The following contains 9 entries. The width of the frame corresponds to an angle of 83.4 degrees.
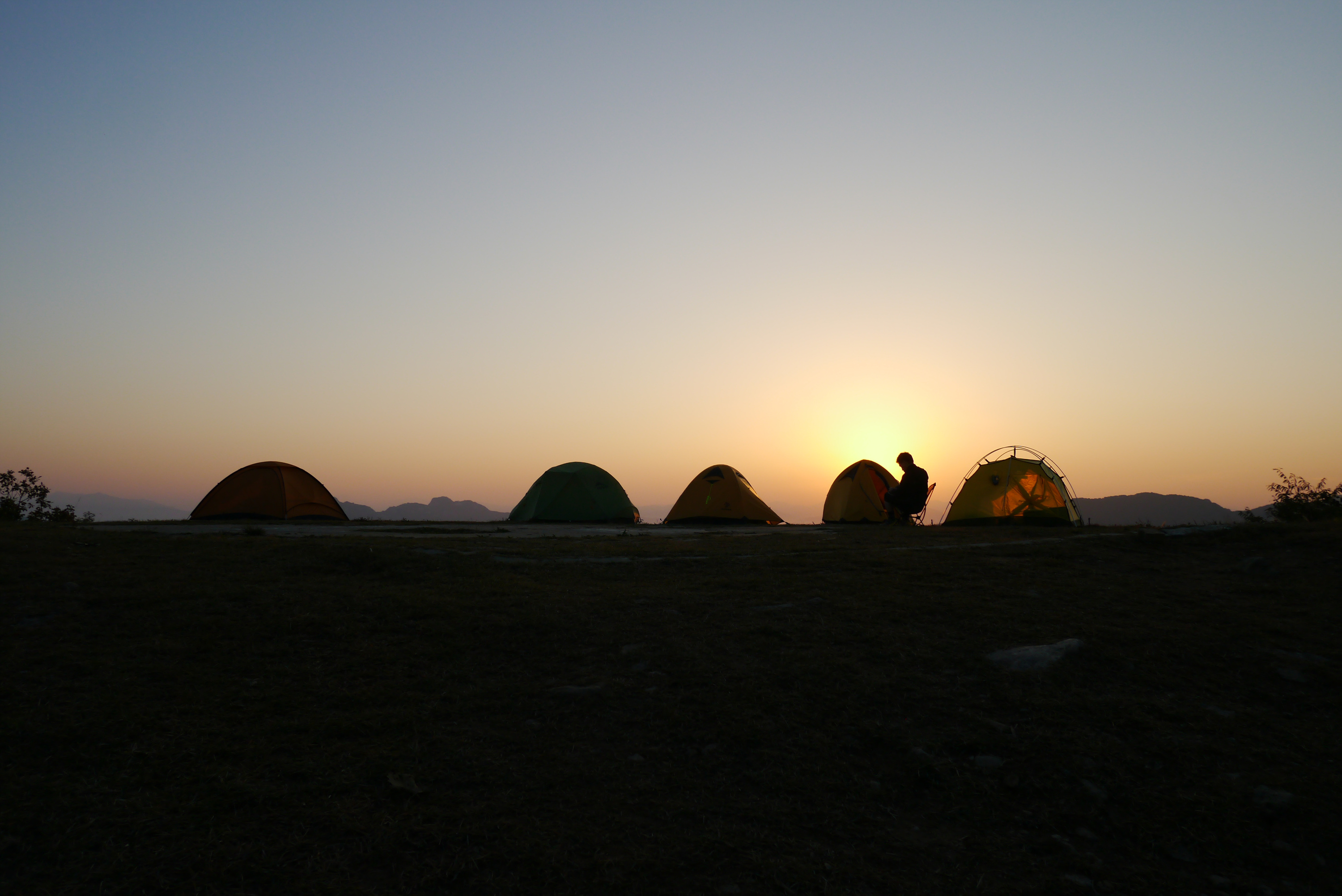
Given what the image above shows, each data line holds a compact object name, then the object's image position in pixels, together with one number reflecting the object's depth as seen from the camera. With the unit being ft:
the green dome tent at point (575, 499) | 84.28
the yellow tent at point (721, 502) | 79.56
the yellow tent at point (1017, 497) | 63.16
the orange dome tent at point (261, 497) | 72.54
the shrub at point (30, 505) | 67.33
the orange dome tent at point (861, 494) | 80.89
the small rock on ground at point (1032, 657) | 19.92
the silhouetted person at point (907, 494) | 66.59
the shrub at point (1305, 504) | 52.80
